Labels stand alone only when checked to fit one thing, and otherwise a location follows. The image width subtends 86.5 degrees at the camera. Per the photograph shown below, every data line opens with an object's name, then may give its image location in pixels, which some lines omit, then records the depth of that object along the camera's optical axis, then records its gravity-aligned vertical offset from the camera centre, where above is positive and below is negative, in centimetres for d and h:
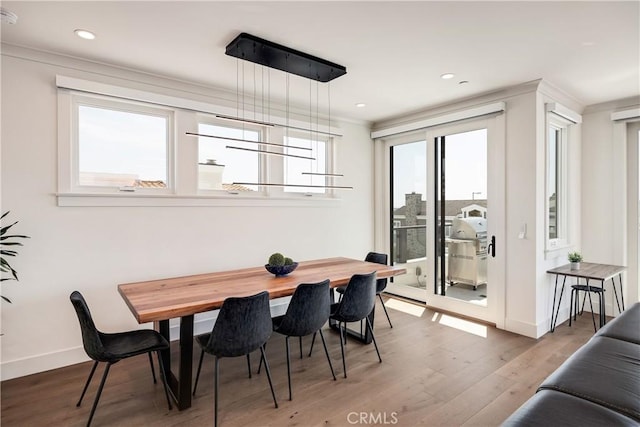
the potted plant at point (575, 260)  374 -53
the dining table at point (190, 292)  212 -58
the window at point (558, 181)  392 +38
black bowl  298 -50
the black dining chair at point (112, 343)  203 -88
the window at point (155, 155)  298 +59
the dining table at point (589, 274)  347 -63
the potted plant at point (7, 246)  237 -27
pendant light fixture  260 +129
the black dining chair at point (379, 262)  371 -58
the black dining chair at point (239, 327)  210 -74
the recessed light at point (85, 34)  248 +132
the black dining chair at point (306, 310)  245 -73
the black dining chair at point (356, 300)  279 -73
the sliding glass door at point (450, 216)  389 -5
